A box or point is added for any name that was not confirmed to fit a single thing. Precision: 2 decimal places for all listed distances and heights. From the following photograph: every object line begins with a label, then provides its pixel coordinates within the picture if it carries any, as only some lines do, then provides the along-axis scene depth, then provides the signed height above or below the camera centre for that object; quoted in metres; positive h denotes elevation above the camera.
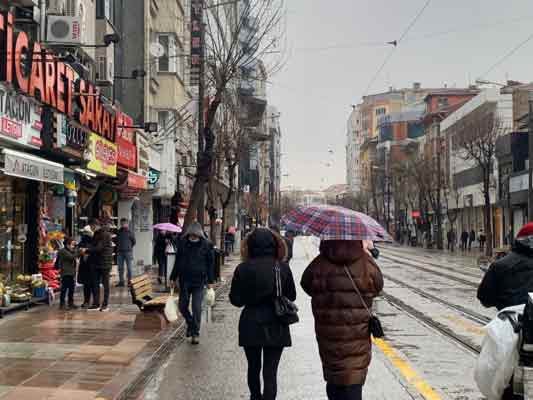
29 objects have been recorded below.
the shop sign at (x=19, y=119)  12.97 +2.02
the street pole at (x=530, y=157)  34.47 +3.14
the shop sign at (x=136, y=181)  24.04 +1.52
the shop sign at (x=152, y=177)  27.81 +1.86
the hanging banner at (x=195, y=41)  19.97 +6.43
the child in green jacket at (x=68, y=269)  14.91 -0.84
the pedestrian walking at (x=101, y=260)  14.85 -0.66
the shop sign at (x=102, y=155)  18.81 +1.93
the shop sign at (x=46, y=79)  12.91 +3.05
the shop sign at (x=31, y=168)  12.55 +1.09
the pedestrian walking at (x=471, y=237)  57.11 -1.00
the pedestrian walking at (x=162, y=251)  22.78 -0.76
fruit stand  14.17 -1.33
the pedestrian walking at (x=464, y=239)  56.54 -1.14
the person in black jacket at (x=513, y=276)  5.77 -0.41
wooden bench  12.66 -1.46
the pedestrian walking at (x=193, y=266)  11.16 -0.61
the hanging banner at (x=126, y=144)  22.85 +2.64
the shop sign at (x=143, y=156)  26.12 +2.55
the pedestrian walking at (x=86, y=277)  15.01 -1.02
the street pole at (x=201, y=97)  19.97 +3.43
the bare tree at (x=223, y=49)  18.44 +4.93
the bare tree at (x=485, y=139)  43.38 +5.27
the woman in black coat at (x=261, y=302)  6.30 -0.66
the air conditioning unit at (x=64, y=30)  15.58 +4.16
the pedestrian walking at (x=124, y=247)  20.73 -0.56
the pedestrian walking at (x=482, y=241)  52.28 -1.23
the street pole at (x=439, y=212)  56.06 +0.94
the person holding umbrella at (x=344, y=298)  5.54 -0.55
